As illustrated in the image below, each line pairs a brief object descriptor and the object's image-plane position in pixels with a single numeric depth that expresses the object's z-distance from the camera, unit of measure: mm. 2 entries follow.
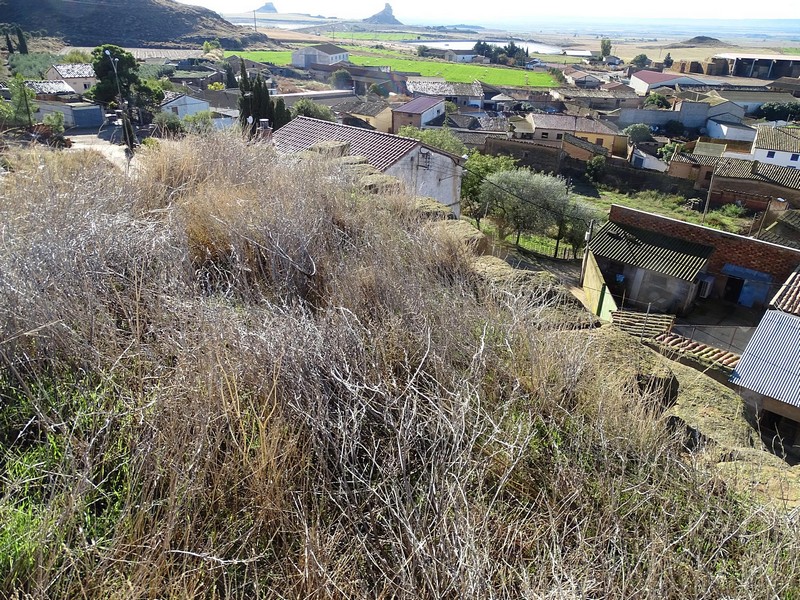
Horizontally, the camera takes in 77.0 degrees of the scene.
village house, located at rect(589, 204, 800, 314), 13633
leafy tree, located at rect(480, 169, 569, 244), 18094
